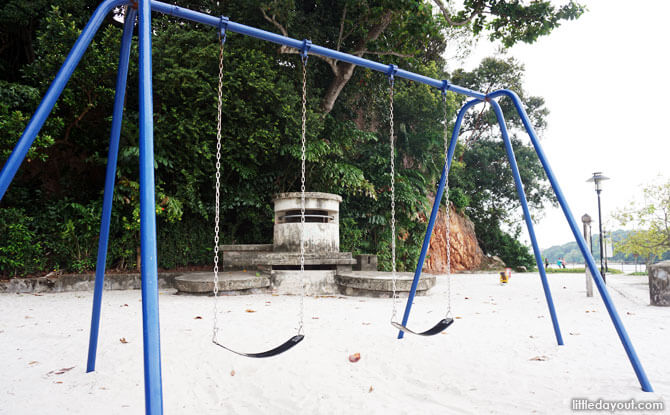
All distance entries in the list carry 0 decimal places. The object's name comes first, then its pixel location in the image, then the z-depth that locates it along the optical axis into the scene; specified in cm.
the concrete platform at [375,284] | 603
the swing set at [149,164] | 150
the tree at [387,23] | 776
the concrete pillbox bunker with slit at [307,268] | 609
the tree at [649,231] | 1314
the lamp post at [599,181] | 941
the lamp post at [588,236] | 637
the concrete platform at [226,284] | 591
